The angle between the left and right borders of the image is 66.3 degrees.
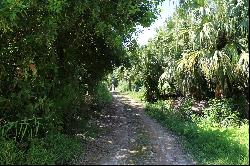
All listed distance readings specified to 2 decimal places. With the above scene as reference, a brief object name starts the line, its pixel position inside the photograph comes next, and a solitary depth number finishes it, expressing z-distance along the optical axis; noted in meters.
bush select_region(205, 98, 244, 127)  7.86
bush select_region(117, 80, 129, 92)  27.51
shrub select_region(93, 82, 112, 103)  12.64
